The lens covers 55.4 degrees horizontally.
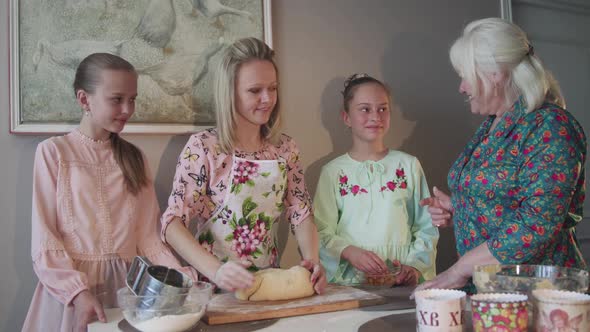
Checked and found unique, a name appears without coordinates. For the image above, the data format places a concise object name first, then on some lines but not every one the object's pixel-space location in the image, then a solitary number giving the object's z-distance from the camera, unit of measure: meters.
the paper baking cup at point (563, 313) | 0.68
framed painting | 1.48
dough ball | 1.09
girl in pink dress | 1.29
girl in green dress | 1.70
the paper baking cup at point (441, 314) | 0.75
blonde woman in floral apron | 1.38
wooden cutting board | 0.99
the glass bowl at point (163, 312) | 0.89
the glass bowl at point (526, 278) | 0.76
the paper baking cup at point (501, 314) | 0.71
